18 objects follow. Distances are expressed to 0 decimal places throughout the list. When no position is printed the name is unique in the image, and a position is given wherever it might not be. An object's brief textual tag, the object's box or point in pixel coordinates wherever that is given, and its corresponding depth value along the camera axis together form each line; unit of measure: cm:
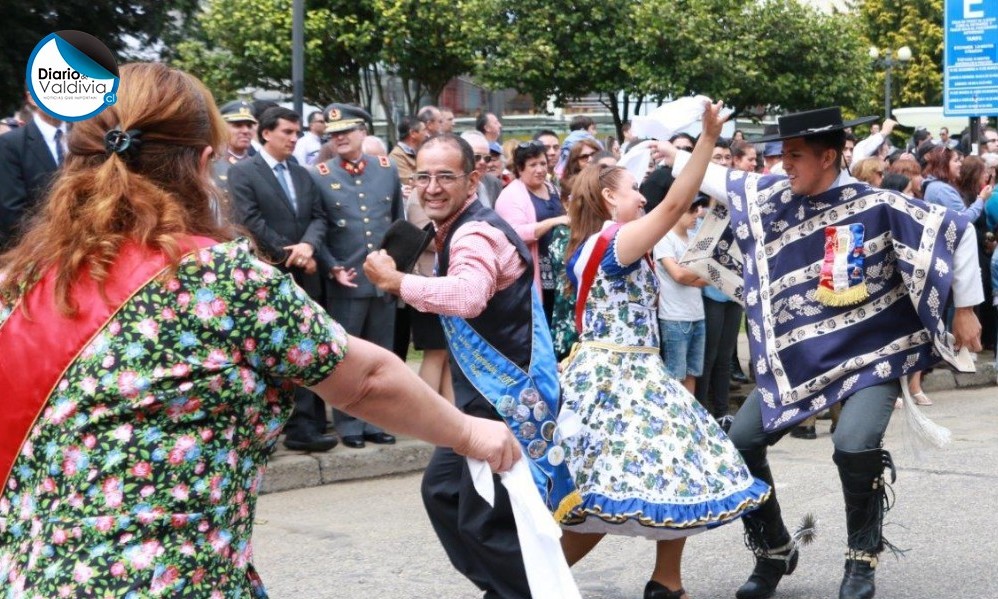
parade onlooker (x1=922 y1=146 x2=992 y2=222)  1149
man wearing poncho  503
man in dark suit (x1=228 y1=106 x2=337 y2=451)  768
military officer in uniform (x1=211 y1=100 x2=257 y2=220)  859
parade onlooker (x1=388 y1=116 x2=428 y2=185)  972
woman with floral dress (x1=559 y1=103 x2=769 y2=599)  480
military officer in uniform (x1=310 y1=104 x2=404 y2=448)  800
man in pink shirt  421
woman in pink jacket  893
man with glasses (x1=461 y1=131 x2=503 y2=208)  937
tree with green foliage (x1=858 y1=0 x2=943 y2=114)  4588
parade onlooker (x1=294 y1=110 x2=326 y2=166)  1115
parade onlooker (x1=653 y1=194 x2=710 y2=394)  864
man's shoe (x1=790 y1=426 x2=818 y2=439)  906
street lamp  3078
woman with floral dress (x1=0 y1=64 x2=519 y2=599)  217
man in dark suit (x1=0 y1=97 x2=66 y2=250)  709
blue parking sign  1448
